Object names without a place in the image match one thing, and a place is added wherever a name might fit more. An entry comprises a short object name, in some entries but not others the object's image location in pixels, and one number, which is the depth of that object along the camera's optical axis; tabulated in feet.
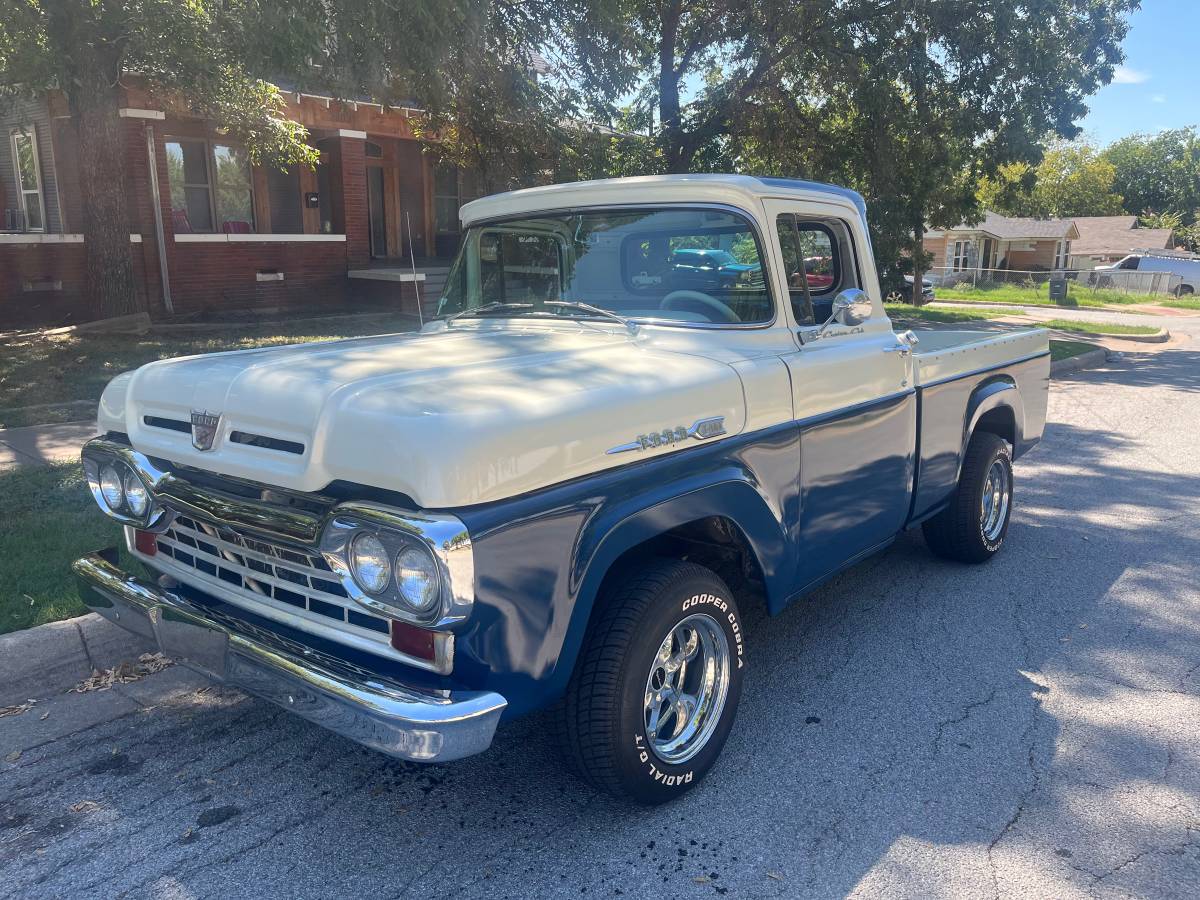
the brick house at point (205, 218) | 49.39
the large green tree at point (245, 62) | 27.84
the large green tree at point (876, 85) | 44.96
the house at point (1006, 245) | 171.32
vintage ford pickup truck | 8.13
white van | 155.12
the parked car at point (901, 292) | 63.87
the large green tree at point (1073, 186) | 195.11
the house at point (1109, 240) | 191.62
